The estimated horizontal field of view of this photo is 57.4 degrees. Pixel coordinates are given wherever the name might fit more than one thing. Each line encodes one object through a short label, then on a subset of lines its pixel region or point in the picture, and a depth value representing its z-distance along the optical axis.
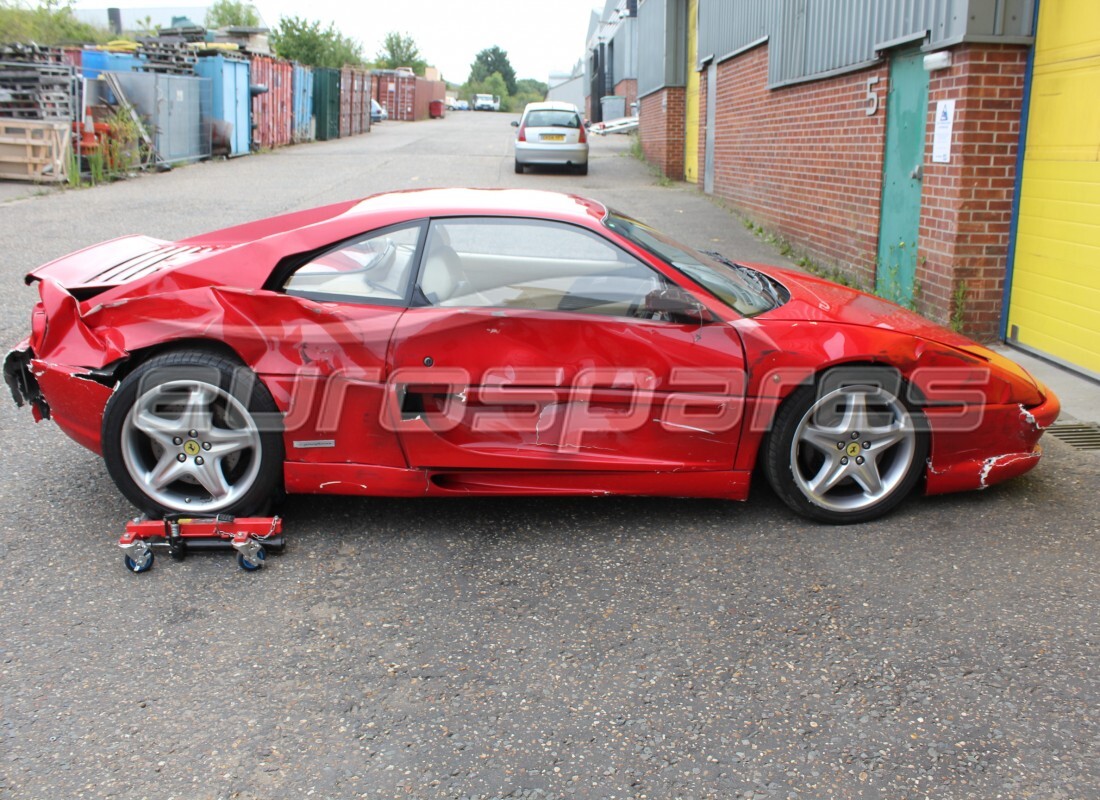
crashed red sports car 4.03
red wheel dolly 3.87
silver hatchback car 21.23
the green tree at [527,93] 105.99
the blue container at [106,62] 20.96
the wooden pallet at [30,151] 17.47
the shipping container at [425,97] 55.34
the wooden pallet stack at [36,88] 17.88
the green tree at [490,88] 112.12
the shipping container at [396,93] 53.22
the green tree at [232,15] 59.72
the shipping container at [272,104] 27.41
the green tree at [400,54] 86.94
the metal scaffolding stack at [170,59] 23.17
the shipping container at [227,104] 23.86
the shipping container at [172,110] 20.28
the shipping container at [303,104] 31.23
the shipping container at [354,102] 35.38
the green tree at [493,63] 134.88
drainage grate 5.39
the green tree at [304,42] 45.00
